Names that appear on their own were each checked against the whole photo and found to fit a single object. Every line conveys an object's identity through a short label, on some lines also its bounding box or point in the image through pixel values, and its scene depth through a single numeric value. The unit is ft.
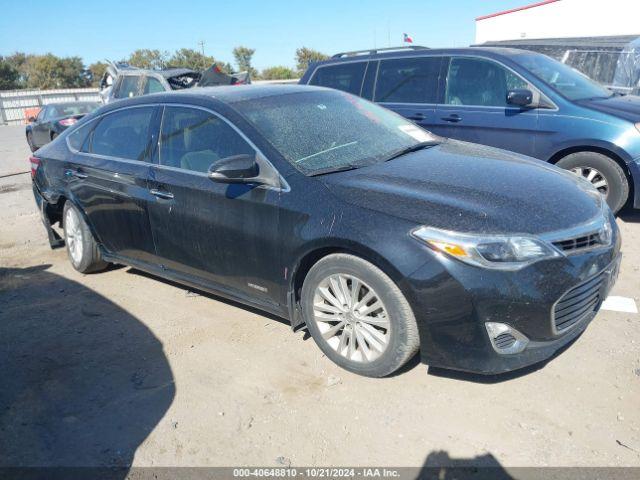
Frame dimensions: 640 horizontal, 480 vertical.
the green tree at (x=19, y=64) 190.47
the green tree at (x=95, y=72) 207.57
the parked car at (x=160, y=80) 38.96
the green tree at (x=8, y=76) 179.36
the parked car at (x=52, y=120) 44.47
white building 68.85
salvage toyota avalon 8.43
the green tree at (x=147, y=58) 180.59
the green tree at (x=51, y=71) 188.03
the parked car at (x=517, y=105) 17.24
